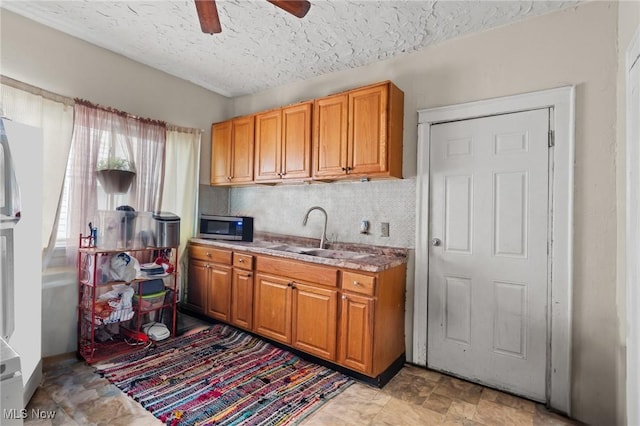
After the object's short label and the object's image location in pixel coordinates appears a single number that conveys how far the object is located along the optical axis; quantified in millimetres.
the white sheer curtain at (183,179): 3352
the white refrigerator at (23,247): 1488
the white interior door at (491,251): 2156
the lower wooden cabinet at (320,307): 2258
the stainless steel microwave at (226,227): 3373
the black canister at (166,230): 2908
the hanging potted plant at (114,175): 2682
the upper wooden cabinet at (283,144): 2963
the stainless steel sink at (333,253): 2910
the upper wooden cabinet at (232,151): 3447
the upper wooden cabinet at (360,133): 2512
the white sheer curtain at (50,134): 2324
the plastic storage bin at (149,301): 2832
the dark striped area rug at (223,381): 1928
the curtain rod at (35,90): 2235
